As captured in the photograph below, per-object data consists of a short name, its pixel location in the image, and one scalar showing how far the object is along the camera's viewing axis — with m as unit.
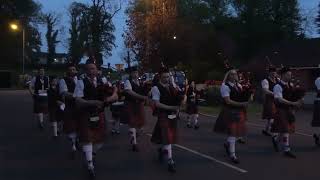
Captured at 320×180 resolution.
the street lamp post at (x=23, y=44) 49.55
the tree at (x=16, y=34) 35.05
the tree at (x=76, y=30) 58.80
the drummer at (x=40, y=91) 9.79
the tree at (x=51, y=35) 66.08
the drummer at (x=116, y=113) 9.37
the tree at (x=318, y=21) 33.69
